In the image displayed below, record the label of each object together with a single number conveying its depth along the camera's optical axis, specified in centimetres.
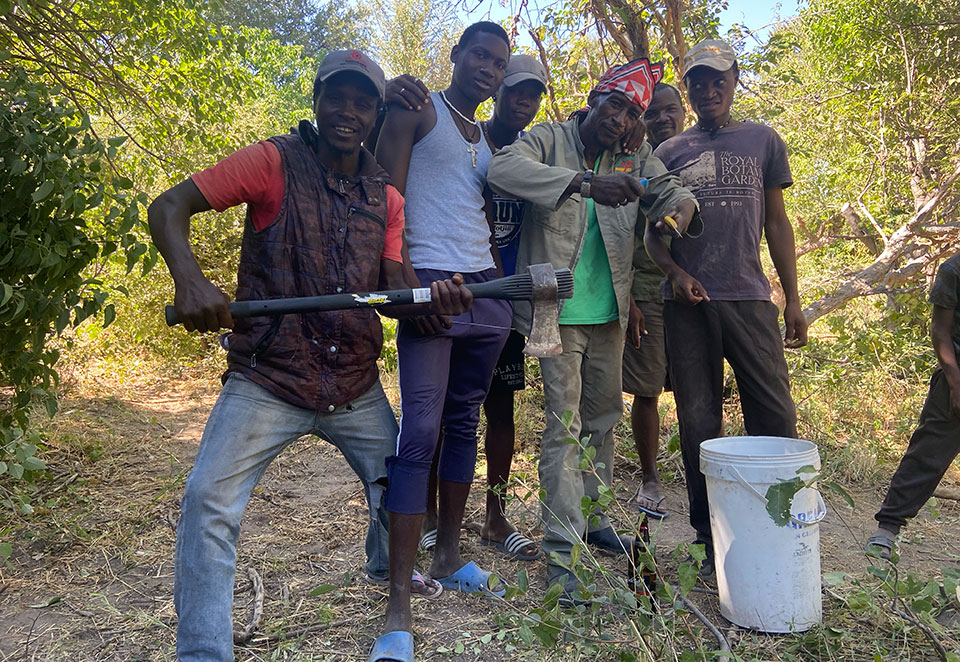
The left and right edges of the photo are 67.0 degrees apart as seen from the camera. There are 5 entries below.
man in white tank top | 269
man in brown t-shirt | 309
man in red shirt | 214
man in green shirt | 282
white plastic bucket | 252
